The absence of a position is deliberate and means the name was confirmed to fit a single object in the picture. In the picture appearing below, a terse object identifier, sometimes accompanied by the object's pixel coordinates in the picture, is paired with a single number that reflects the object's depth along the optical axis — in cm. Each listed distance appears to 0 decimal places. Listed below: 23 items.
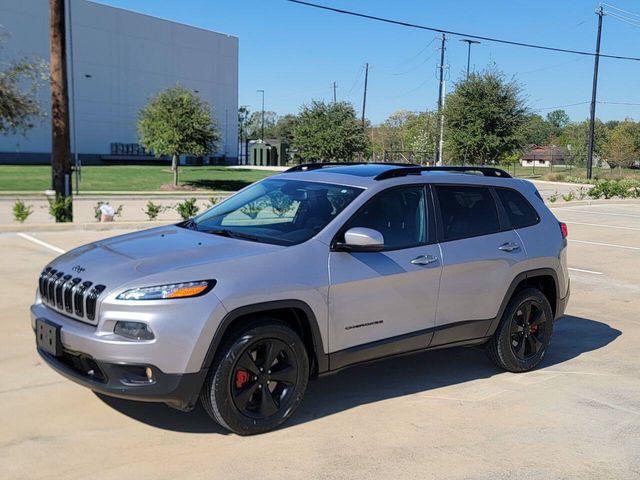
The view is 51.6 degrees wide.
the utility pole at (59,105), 1620
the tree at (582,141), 9500
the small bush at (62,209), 1546
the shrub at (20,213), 1480
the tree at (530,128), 3656
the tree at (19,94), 2070
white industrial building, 5550
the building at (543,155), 11047
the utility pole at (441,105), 3837
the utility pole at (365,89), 7188
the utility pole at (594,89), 4606
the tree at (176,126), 3784
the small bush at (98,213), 1608
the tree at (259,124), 14895
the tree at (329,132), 4075
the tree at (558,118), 19075
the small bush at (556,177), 5522
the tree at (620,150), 7162
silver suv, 384
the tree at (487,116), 3600
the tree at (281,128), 13477
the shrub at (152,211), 1681
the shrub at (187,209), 1688
